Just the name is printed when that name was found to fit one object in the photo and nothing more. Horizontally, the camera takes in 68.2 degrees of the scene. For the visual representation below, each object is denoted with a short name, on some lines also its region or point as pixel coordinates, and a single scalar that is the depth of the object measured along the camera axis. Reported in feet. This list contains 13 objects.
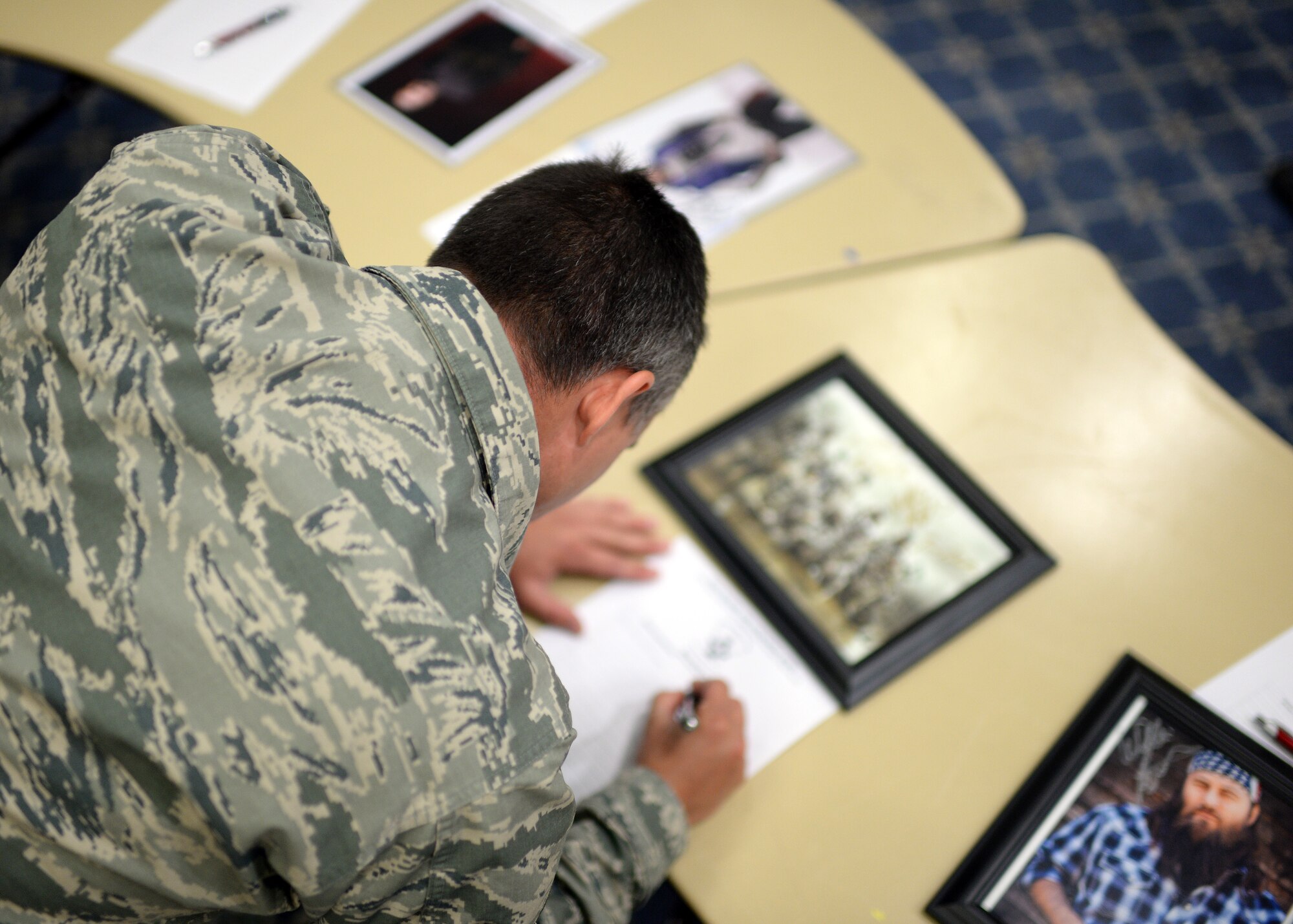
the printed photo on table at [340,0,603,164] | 4.16
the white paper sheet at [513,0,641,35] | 4.50
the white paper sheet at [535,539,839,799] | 3.02
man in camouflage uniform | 1.94
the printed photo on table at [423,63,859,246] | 4.04
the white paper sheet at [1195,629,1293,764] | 3.05
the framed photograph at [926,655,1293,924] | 2.73
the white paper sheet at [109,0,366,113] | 4.19
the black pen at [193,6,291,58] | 4.28
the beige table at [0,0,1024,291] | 3.96
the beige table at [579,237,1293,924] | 2.86
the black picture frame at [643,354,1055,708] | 3.11
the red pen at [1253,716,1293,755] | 2.97
